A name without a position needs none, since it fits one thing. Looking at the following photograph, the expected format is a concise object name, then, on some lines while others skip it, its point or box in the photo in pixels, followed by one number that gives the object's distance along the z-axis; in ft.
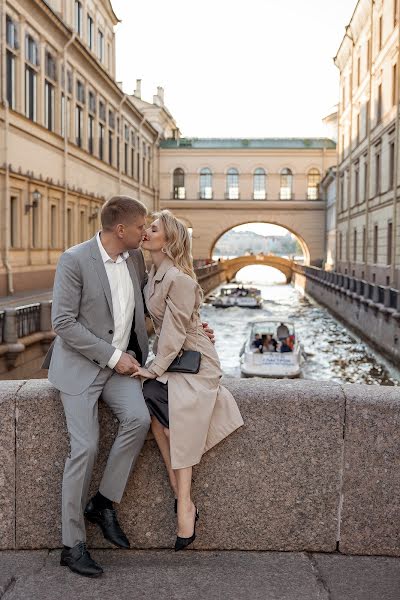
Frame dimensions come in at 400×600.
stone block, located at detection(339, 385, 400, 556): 11.86
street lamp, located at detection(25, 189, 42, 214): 85.51
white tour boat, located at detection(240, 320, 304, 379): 63.62
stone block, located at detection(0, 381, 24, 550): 11.89
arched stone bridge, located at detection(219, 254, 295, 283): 249.55
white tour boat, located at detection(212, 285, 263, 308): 145.00
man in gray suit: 11.12
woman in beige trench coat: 11.40
